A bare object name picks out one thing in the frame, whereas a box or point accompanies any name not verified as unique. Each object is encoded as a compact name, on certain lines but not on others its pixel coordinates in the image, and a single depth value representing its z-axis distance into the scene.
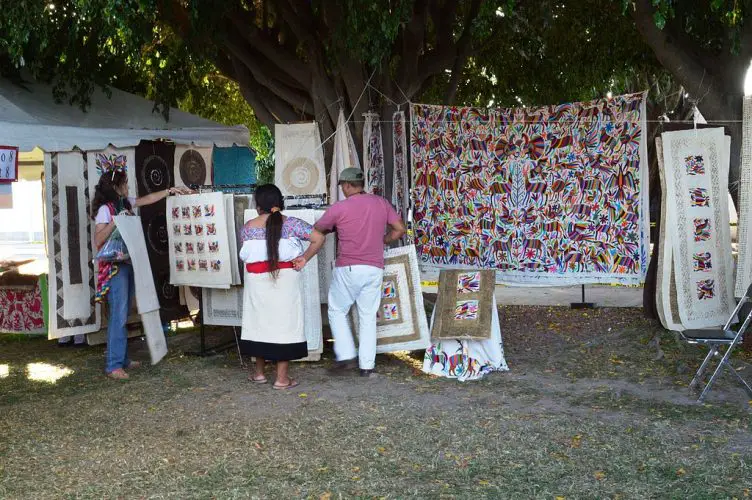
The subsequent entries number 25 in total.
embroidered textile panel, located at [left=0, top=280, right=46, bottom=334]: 8.70
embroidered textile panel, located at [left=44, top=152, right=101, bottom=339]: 7.34
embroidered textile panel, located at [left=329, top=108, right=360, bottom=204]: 8.20
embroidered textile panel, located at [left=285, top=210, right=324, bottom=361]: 6.63
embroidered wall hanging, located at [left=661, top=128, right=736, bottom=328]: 6.88
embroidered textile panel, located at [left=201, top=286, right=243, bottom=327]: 7.14
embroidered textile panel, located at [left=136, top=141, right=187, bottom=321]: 7.73
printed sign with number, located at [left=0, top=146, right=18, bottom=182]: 6.62
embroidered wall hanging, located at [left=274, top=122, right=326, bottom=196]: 8.41
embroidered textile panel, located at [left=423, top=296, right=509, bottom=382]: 6.51
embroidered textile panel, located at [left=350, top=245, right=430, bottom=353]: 6.65
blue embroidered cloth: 9.26
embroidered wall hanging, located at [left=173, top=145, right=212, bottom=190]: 8.33
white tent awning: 7.11
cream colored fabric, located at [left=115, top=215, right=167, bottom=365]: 6.61
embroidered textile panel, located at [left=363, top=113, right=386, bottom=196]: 8.16
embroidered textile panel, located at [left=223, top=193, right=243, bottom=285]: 6.91
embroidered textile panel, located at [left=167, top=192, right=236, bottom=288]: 6.88
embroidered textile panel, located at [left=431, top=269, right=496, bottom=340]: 6.52
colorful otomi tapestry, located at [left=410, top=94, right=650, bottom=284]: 7.20
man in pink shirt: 6.35
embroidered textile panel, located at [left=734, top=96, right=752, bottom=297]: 6.56
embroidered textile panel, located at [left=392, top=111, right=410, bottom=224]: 7.97
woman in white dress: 6.02
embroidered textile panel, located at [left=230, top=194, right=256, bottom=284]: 7.02
